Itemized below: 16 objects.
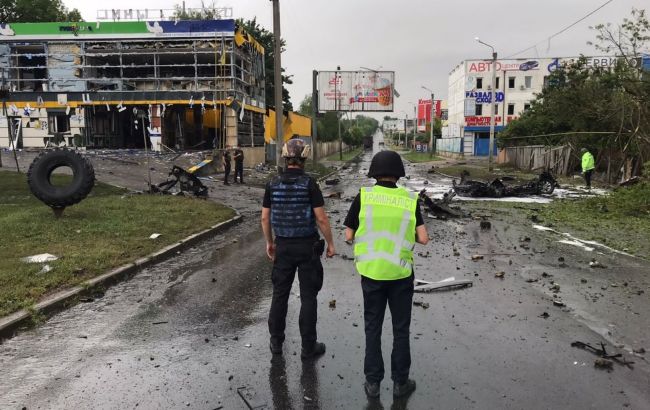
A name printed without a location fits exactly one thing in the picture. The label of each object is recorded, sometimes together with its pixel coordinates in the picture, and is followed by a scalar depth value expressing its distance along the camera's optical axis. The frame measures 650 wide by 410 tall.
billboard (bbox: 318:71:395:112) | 42.97
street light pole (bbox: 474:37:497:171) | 32.41
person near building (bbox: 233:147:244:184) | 22.06
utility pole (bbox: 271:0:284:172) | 18.94
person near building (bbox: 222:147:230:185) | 21.58
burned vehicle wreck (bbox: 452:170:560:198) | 18.28
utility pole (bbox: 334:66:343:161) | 42.94
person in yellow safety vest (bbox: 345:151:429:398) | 3.81
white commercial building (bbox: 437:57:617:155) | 62.16
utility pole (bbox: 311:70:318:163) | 36.41
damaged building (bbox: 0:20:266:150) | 29.34
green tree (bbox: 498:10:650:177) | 18.25
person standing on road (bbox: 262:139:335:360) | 4.49
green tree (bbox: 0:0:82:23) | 49.56
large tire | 10.52
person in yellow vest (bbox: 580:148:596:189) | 20.53
